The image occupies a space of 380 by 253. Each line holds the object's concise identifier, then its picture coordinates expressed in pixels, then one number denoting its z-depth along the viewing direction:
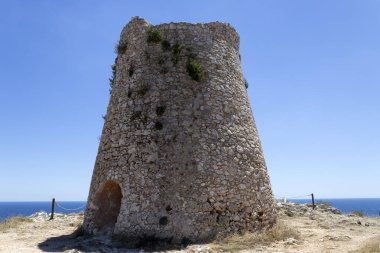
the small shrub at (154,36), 13.16
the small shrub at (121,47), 14.18
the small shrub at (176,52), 12.86
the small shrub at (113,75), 15.09
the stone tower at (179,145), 11.14
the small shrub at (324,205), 22.08
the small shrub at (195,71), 12.62
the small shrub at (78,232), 12.59
